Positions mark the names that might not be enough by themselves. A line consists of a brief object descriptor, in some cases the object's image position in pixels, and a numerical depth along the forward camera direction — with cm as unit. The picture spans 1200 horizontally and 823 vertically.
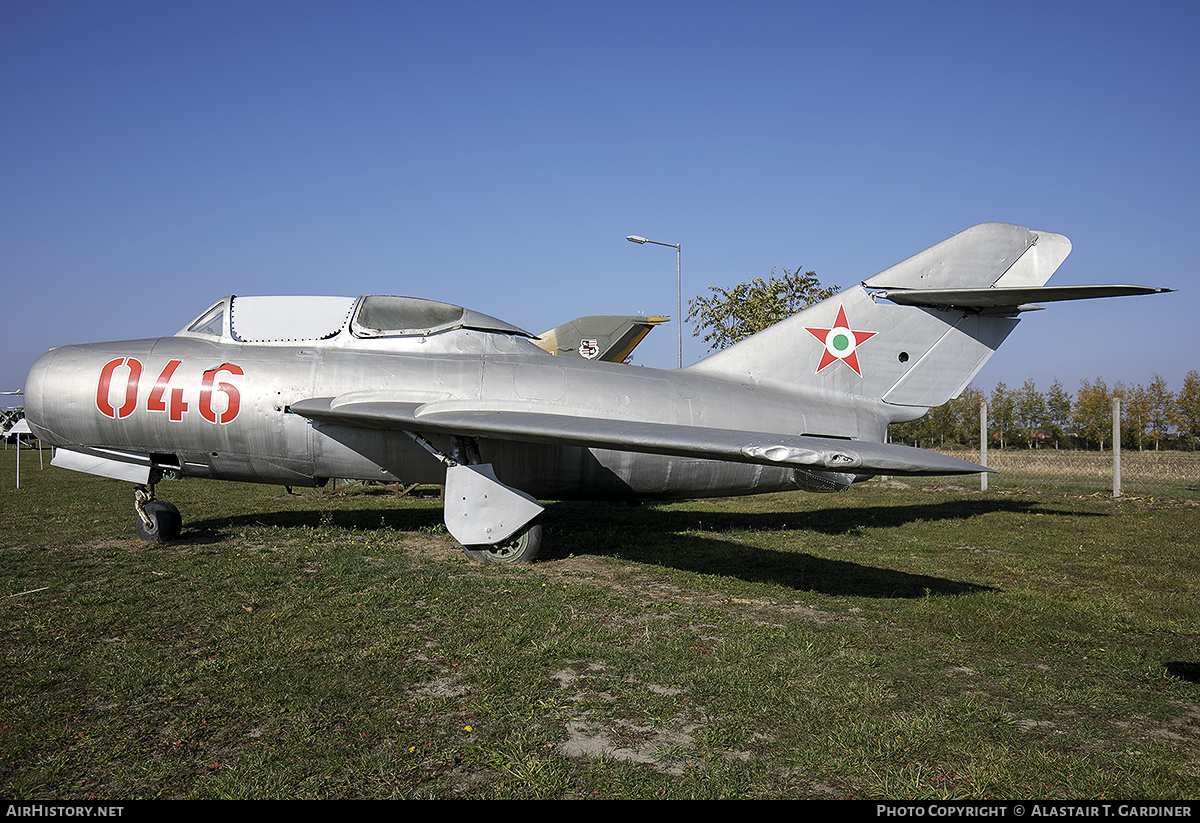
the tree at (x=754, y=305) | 2362
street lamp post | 2414
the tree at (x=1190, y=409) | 6034
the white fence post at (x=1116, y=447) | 1684
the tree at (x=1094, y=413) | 6338
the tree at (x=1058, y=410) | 6844
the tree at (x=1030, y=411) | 6894
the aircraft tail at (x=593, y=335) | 2239
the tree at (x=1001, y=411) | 6931
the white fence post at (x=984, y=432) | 1922
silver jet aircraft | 849
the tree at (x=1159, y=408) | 6222
